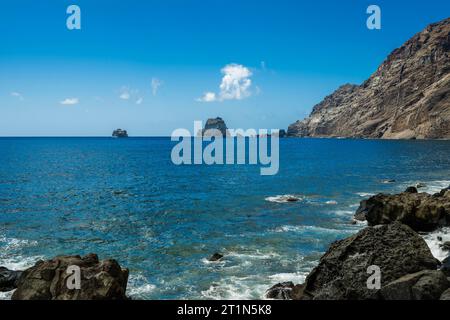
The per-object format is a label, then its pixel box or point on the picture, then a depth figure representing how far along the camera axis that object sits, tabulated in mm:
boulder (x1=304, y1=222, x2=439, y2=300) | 19469
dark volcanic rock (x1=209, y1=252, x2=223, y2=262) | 31000
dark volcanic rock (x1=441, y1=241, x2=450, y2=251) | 29469
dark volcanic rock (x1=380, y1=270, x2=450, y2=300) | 15656
